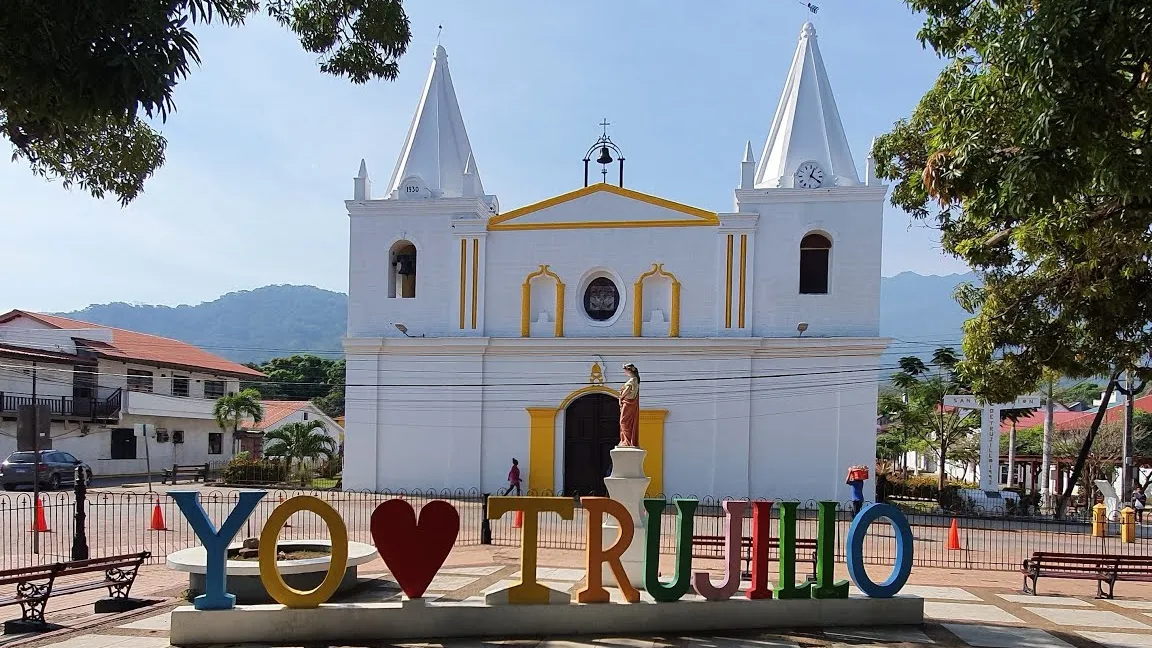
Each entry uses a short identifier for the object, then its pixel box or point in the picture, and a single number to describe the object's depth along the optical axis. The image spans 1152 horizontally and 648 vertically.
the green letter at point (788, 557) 9.25
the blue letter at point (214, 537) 8.33
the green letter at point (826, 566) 9.47
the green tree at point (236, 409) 34.09
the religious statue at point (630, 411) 11.41
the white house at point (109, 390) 29.89
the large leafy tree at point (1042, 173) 6.32
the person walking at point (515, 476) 24.75
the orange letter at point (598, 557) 9.09
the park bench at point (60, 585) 8.63
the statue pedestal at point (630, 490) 10.62
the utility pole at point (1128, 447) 24.73
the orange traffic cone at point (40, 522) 13.80
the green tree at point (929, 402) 27.91
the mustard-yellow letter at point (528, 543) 8.96
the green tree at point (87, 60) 5.36
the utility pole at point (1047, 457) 27.32
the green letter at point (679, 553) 9.14
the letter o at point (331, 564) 8.38
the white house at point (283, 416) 42.91
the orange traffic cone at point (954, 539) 16.64
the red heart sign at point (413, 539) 8.41
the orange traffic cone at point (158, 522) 16.81
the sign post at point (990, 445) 26.02
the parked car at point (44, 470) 25.05
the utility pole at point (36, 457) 13.16
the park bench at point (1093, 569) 11.64
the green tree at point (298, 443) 29.39
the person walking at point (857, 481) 16.66
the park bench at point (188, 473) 29.58
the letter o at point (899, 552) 9.41
